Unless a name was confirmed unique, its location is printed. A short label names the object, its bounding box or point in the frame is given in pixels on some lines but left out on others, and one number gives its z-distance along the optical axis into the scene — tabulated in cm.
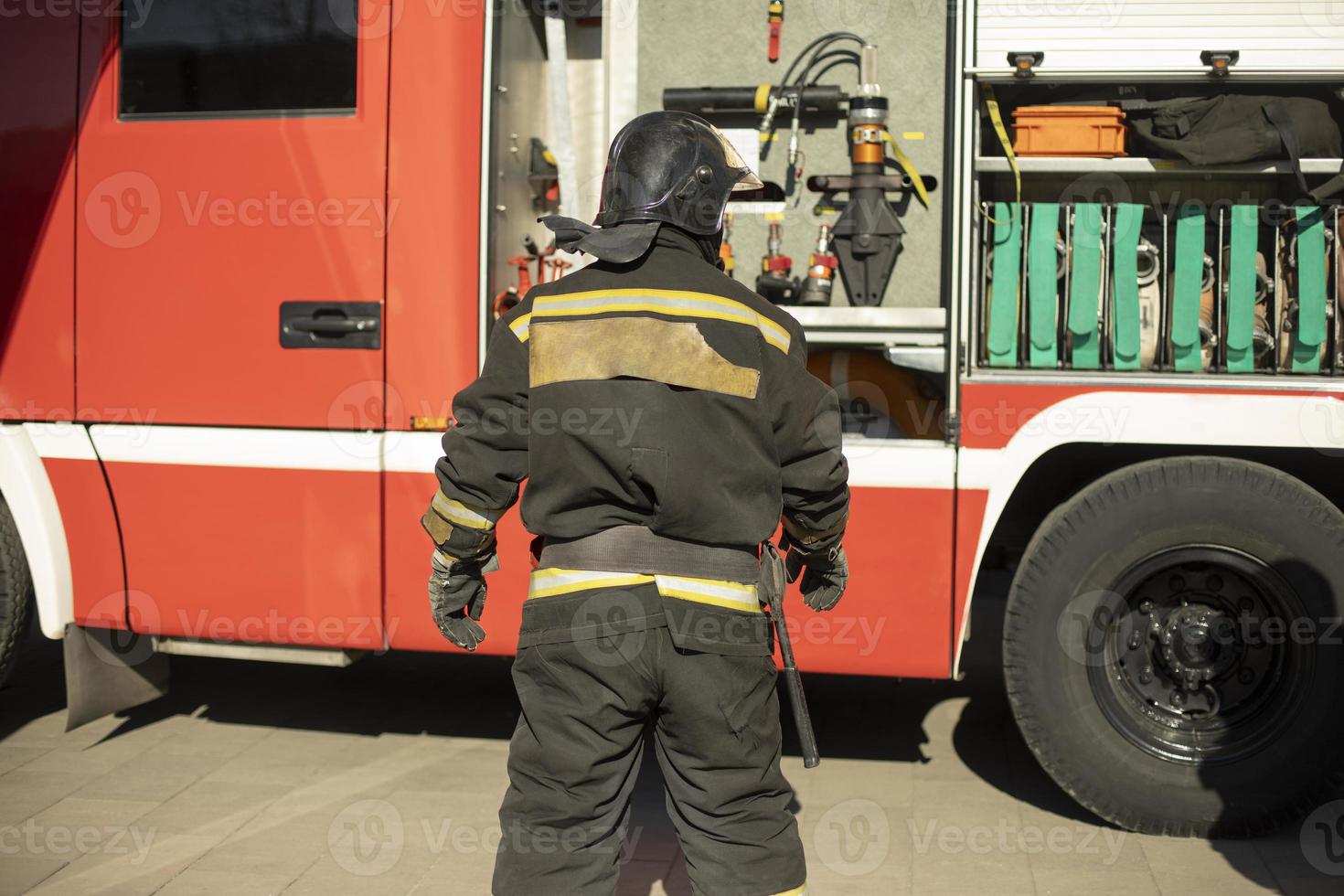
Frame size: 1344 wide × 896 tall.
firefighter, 260
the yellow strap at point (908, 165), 438
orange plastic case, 415
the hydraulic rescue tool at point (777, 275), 434
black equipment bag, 404
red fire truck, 396
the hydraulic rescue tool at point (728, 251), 448
